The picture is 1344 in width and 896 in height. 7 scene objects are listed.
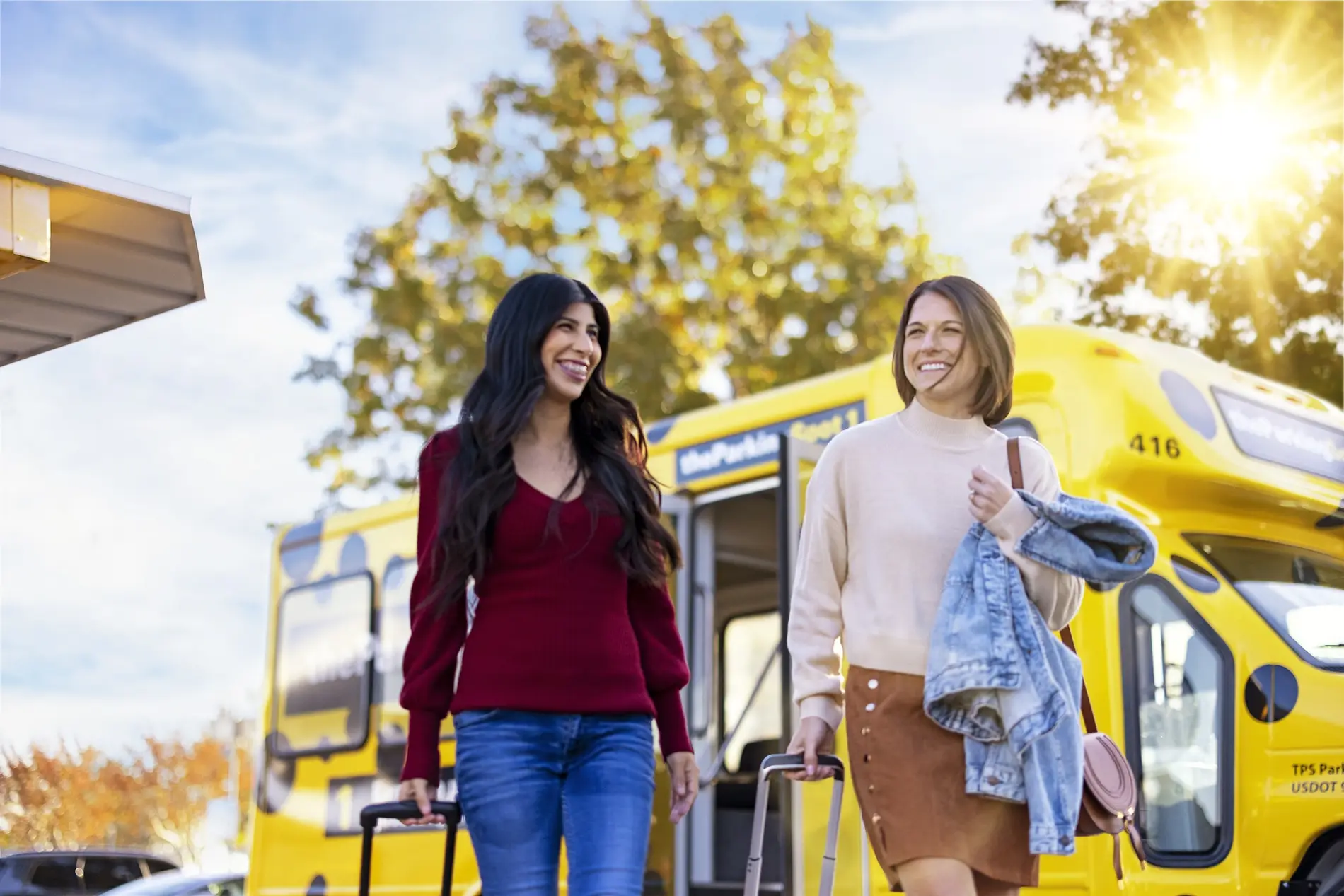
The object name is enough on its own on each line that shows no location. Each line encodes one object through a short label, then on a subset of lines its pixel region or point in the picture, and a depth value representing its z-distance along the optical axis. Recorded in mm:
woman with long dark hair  2928
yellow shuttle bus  5309
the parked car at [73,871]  11820
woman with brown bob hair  2895
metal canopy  5203
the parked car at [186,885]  10367
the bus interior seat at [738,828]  7879
